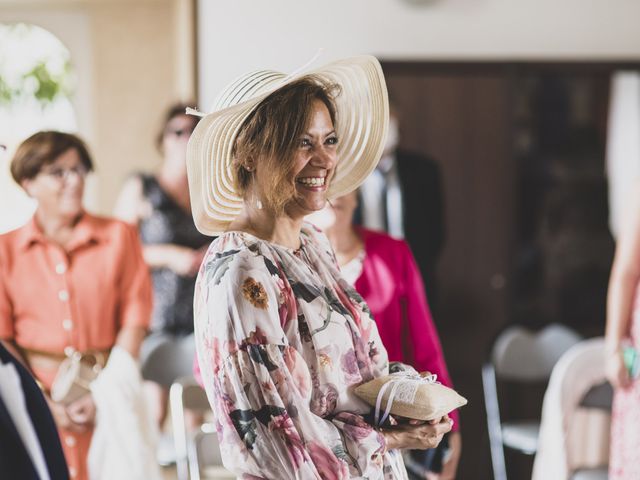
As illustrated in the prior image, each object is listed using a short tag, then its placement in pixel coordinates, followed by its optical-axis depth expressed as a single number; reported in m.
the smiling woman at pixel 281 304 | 1.56
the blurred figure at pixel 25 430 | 1.70
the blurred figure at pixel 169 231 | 4.06
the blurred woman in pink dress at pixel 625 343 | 2.83
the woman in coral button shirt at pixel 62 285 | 2.96
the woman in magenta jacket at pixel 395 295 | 2.57
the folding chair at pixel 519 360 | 4.07
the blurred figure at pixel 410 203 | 4.46
